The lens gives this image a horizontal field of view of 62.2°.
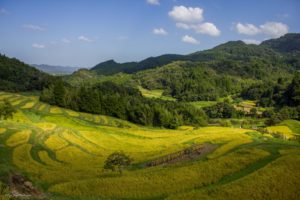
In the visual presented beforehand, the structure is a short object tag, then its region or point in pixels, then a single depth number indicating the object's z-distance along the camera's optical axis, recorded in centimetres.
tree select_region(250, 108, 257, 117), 12805
